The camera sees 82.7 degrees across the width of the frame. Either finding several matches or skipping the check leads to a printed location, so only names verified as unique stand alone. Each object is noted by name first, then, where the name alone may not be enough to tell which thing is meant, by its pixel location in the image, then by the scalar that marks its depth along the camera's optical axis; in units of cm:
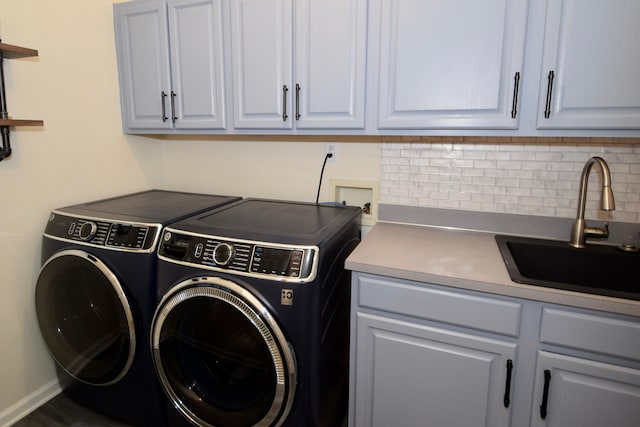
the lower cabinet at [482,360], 112
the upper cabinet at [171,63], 178
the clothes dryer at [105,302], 152
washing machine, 129
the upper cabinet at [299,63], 153
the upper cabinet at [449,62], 133
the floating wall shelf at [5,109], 149
